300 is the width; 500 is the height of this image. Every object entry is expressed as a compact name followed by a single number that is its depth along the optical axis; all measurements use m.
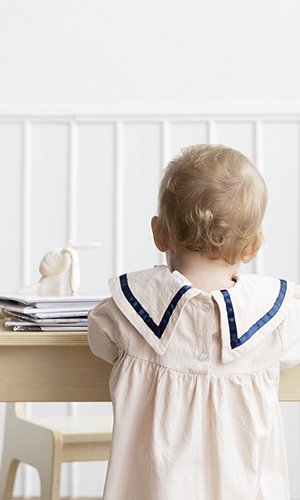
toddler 1.92
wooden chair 2.64
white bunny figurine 2.30
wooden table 1.99
